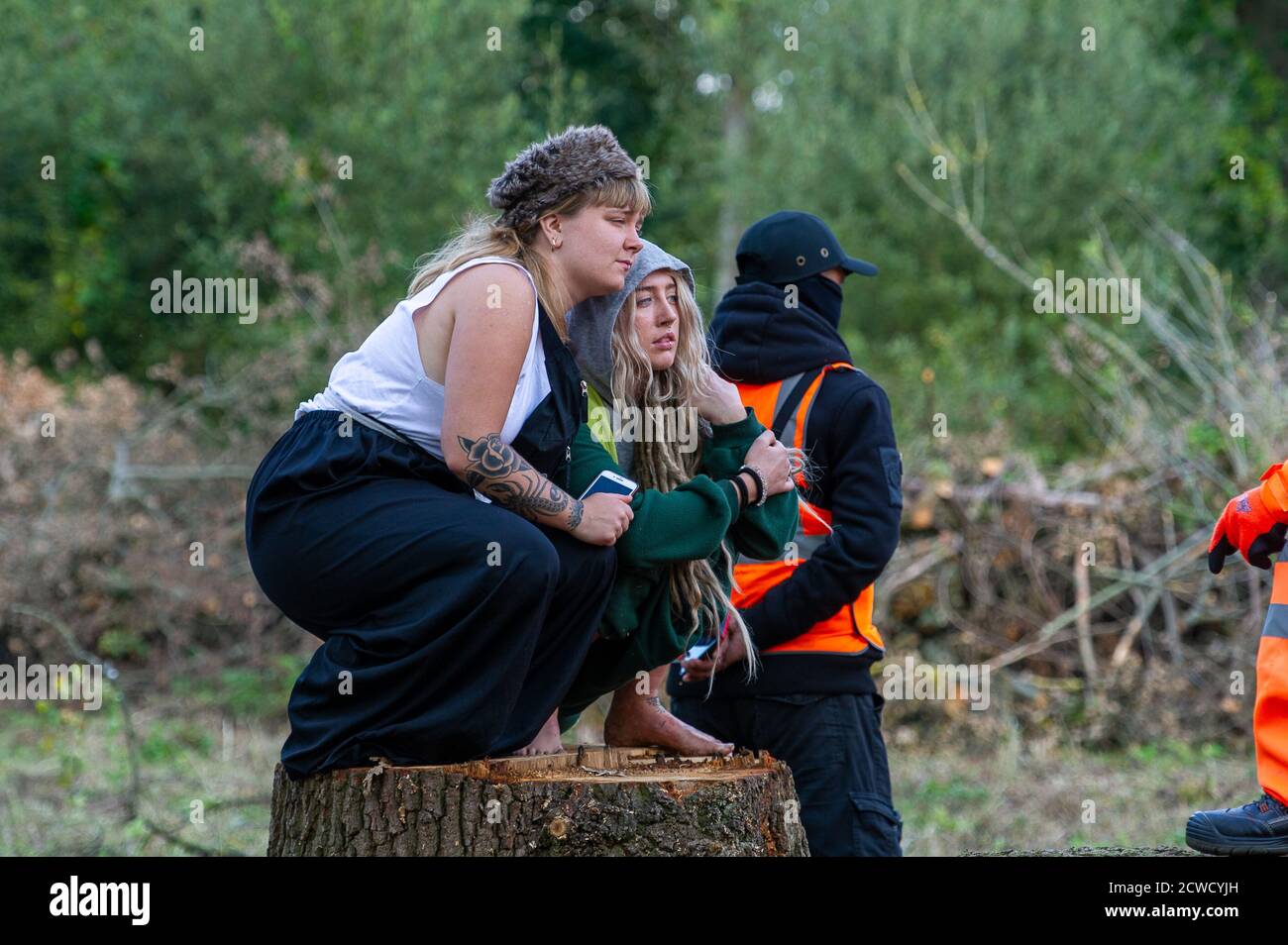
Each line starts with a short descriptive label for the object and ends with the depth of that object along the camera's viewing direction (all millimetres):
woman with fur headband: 3293
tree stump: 3299
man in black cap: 4000
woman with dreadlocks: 3596
